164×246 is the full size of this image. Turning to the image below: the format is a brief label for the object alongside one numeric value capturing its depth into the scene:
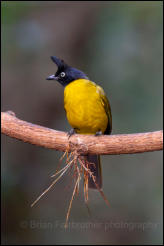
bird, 6.85
